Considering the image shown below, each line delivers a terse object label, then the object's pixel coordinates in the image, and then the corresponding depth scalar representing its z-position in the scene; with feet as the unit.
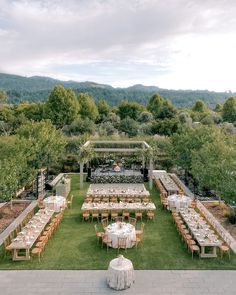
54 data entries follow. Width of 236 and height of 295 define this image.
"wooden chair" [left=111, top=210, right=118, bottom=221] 48.70
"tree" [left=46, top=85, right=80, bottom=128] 137.81
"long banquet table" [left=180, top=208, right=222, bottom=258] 37.34
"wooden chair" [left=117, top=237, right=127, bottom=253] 38.62
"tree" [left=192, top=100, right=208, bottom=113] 185.22
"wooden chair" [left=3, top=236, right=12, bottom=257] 36.51
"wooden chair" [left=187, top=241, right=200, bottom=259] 37.17
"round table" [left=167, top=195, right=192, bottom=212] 53.31
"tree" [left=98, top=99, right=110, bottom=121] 171.55
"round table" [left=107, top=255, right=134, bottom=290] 30.01
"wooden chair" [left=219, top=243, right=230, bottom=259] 37.07
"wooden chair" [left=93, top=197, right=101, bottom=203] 56.74
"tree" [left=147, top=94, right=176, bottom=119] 156.67
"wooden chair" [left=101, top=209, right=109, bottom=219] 48.38
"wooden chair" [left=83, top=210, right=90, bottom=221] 48.95
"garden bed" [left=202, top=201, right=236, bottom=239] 46.05
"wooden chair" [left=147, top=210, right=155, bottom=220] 49.41
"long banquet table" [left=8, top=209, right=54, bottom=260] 36.32
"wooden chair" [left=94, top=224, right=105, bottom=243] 40.39
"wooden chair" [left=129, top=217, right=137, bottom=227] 46.18
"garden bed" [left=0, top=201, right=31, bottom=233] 48.12
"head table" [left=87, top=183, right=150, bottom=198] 58.12
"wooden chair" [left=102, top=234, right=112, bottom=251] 39.04
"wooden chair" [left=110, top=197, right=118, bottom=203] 57.34
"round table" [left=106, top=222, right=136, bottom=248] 39.13
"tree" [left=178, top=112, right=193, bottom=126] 137.61
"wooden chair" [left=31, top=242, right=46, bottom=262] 36.42
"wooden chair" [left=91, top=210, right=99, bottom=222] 49.23
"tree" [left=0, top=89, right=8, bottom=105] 185.59
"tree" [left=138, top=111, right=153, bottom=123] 150.75
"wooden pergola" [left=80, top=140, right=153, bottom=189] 68.87
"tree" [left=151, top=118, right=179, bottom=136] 119.70
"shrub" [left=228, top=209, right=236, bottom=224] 48.22
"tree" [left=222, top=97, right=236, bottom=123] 160.74
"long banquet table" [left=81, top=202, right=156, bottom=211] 50.26
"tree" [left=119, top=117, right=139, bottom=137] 131.84
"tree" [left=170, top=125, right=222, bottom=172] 66.16
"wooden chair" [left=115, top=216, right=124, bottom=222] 49.02
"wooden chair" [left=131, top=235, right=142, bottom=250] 39.65
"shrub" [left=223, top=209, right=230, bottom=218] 50.60
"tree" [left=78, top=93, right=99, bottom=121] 152.19
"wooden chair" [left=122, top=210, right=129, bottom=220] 48.65
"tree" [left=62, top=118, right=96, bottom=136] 122.44
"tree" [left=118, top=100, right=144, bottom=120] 168.60
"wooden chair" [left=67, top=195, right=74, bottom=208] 56.69
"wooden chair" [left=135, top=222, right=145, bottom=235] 41.51
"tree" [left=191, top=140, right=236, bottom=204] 44.90
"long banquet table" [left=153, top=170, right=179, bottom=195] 61.48
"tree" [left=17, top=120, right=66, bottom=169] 61.11
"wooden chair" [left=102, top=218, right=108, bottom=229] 47.07
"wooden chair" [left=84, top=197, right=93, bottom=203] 56.07
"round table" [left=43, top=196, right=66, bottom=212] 52.77
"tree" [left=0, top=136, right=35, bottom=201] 45.64
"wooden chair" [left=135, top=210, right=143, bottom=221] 49.00
